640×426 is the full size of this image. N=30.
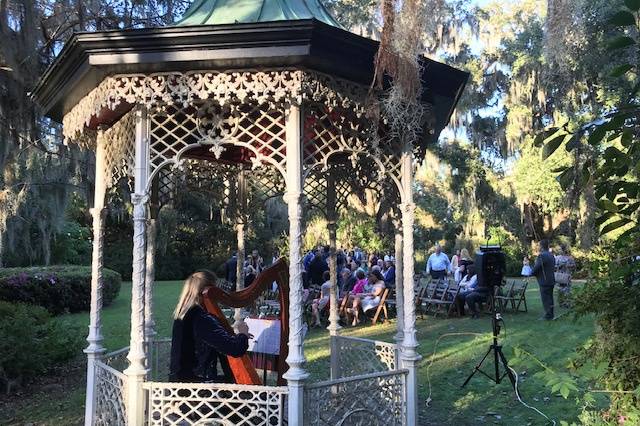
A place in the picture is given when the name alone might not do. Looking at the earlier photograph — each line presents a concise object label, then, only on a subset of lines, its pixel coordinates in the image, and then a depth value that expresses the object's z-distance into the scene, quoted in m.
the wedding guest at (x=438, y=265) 15.41
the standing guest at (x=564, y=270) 14.93
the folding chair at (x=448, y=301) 12.82
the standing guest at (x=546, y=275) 11.48
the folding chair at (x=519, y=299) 13.00
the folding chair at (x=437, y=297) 13.06
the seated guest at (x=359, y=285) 13.37
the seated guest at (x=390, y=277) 14.55
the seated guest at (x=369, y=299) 12.72
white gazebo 4.24
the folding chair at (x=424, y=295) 13.56
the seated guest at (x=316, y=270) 15.95
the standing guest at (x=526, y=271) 15.65
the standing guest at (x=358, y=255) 24.06
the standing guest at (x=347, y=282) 14.89
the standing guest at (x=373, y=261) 20.99
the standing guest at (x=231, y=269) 16.74
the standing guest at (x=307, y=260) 16.44
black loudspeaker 7.78
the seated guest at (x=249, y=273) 14.64
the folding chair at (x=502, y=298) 12.82
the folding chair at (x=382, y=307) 12.51
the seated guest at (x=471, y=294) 12.53
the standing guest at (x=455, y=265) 14.73
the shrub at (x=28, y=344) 7.55
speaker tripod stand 6.79
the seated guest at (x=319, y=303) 12.66
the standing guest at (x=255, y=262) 16.32
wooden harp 5.00
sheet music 6.15
